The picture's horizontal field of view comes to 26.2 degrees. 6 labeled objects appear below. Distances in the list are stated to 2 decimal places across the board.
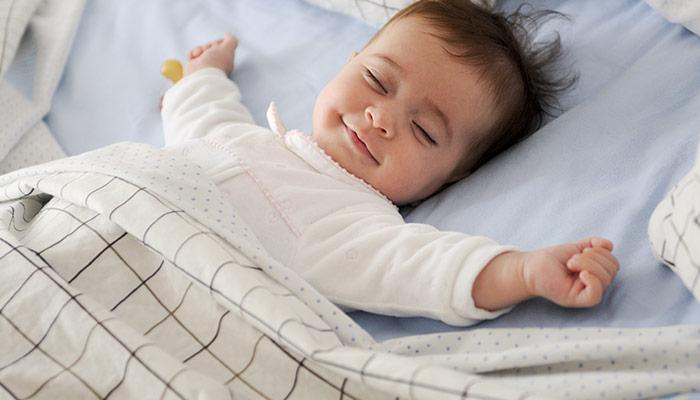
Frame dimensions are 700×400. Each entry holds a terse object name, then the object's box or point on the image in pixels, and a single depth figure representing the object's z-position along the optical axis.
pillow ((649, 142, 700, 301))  0.85
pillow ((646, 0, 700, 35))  1.03
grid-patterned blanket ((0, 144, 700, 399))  0.84
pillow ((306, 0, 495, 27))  1.14
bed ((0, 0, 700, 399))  0.84
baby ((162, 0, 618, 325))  0.91
